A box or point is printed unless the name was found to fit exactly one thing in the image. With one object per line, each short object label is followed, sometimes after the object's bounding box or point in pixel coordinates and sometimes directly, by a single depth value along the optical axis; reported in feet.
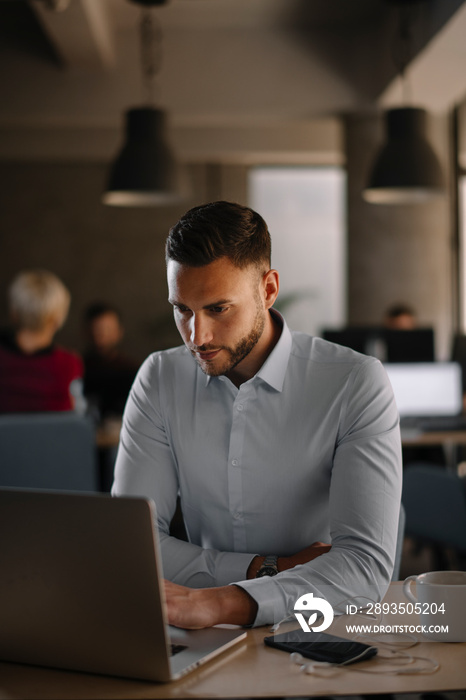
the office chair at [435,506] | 7.68
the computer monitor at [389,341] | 14.53
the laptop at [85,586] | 2.92
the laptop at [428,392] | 13.92
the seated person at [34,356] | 12.59
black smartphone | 3.26
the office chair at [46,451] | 10.19
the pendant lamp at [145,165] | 15.30
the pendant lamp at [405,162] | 14.99
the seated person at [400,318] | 17.74
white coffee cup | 3.46
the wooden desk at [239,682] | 2.95
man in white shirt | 4.51
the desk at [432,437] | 12.99
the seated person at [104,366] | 14.34
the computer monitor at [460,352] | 15.49
